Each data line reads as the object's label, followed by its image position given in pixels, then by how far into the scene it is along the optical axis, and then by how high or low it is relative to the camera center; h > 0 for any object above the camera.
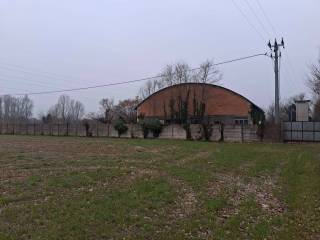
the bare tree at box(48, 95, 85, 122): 124.09 +5.79
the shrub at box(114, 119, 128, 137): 60.88 +0.81
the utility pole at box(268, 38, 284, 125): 47.12 +6.22
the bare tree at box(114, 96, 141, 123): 98.75 +5.74
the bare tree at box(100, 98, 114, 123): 105.71 +6.62
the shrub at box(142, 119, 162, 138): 58.28 +0.79
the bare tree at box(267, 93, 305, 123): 107.46 +5.79
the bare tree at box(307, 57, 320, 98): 38.59 +4.08
